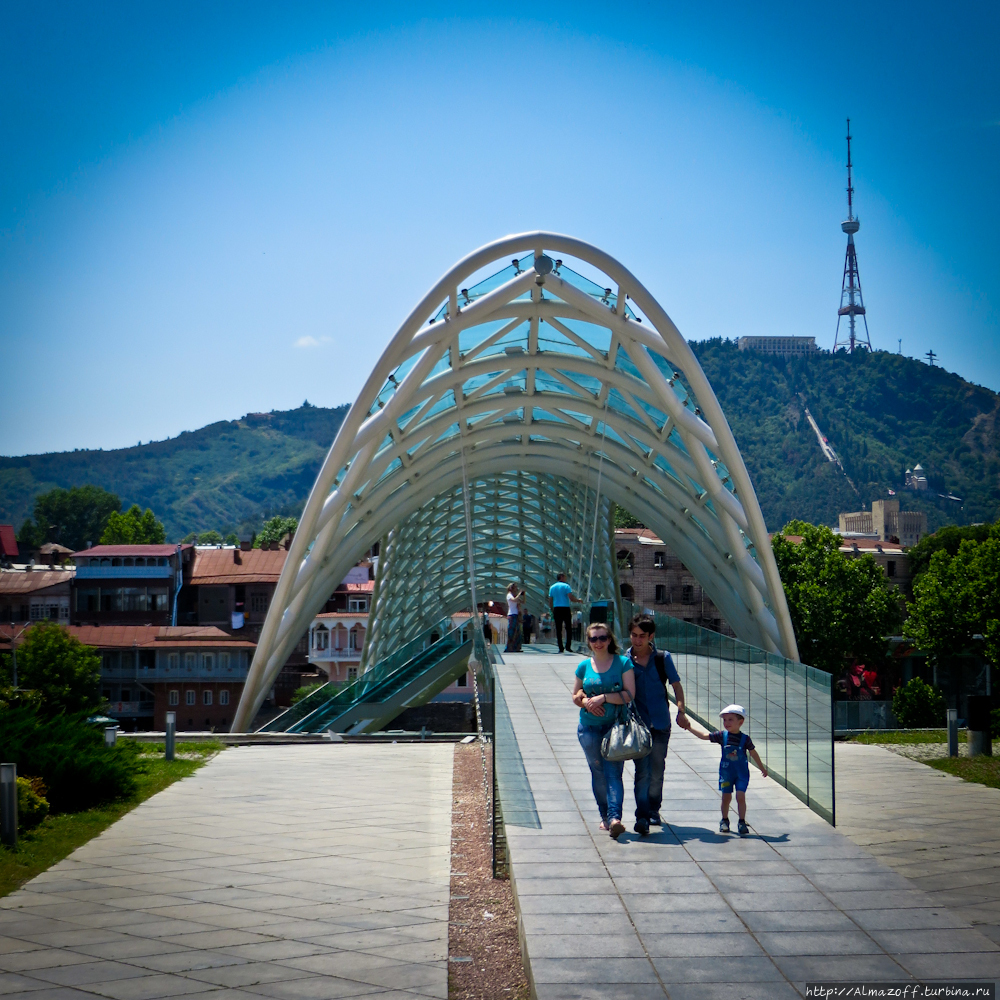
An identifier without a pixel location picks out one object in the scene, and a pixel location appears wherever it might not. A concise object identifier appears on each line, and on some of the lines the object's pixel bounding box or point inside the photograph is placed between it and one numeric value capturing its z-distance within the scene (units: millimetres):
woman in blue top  10008
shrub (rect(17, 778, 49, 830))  12281
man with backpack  10305
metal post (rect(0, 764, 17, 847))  11258
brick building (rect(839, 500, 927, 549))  127750
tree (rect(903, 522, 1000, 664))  54125
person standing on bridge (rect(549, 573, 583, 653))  23547
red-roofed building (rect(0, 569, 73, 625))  83812
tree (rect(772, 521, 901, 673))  61500
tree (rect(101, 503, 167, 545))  110938
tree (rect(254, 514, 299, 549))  125894
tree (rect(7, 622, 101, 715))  59969
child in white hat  10219
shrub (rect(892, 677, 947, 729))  50656
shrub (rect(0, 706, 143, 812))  13547
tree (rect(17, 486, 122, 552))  136250
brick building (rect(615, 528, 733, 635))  89812
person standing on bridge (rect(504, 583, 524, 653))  26031
